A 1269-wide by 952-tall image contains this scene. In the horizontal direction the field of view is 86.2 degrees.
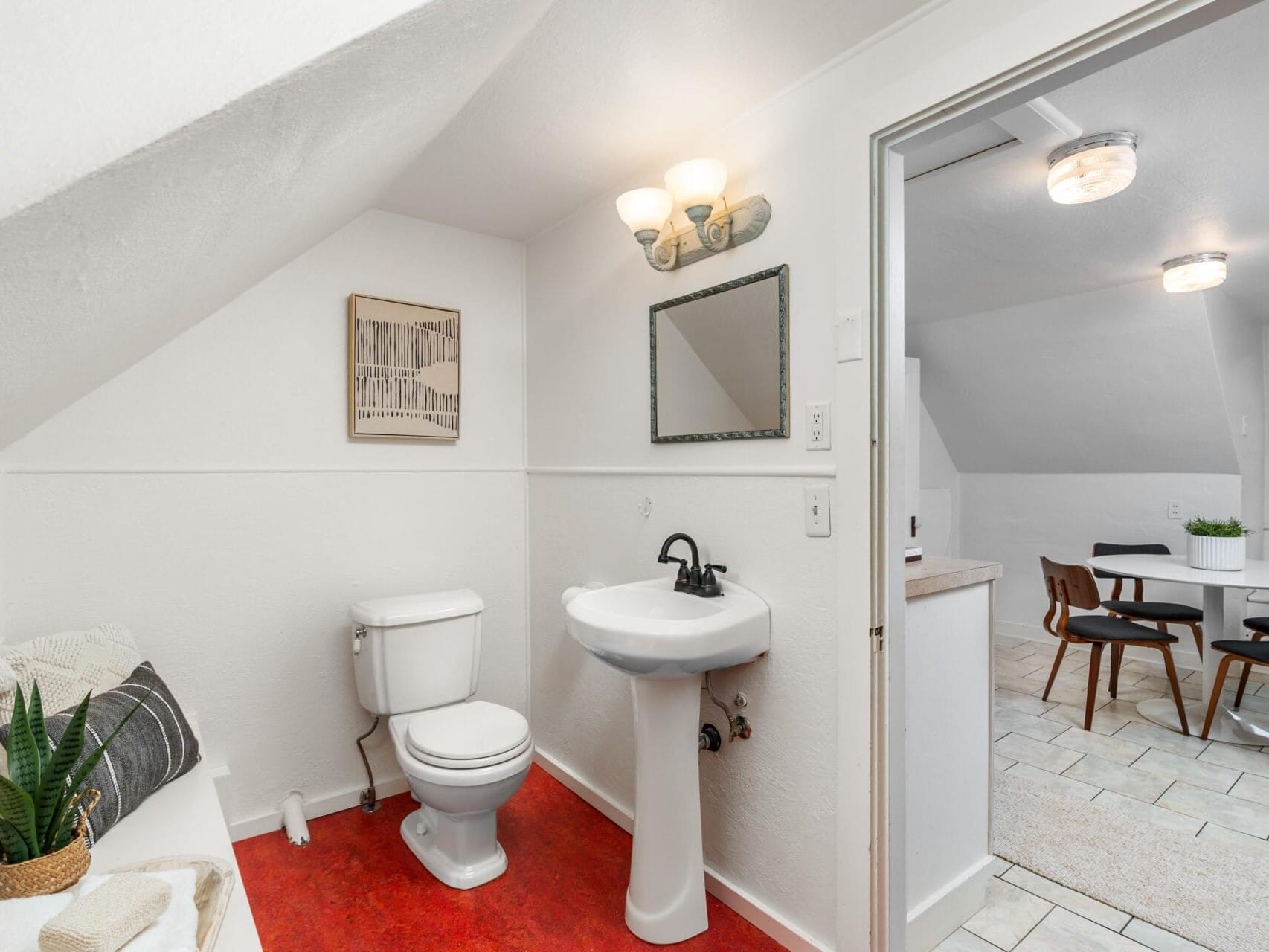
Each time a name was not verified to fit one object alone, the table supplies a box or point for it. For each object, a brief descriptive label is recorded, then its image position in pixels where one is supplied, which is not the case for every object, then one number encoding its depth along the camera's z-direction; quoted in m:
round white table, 2.89
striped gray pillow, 1.36
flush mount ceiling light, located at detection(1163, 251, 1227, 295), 2.89
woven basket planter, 0.94
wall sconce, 1.76
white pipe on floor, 2.16
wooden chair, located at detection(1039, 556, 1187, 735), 3.10
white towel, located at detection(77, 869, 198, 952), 0.89
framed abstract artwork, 2.40
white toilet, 1.88
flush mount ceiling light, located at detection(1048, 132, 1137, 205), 1.89
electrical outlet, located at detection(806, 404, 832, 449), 1.59
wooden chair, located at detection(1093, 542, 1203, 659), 3.44
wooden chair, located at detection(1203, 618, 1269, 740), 2.81
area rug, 1.80
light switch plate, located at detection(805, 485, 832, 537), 1.59
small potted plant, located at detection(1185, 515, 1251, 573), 3.02
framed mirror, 1.73
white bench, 1.22
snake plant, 0.96
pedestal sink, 1.69
